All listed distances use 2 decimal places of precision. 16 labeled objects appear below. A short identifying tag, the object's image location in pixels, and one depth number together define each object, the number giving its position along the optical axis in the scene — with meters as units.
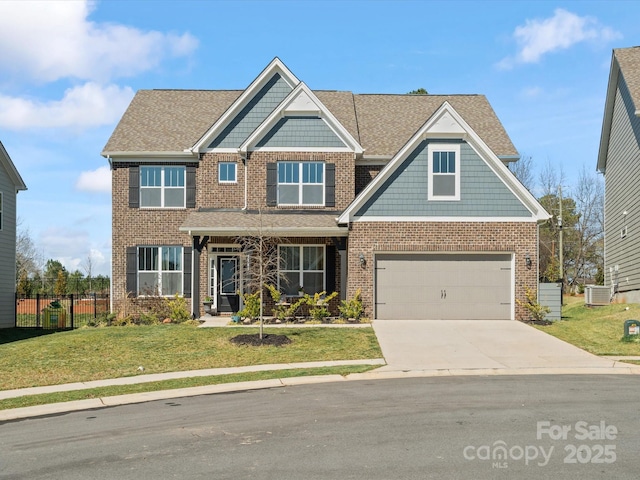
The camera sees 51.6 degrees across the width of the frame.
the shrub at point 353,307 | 22.51
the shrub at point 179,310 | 23.84
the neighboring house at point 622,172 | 27.03
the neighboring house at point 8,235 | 28.19
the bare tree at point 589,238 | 52.94
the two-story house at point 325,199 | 22.86
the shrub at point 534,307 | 22.33
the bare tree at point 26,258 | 59.38
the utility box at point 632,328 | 18.48
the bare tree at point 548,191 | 54.56
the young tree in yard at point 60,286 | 40.31
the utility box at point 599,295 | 29.86
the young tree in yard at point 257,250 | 22.83
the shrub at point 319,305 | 22.78
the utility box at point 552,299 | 22.78
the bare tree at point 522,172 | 54.53
